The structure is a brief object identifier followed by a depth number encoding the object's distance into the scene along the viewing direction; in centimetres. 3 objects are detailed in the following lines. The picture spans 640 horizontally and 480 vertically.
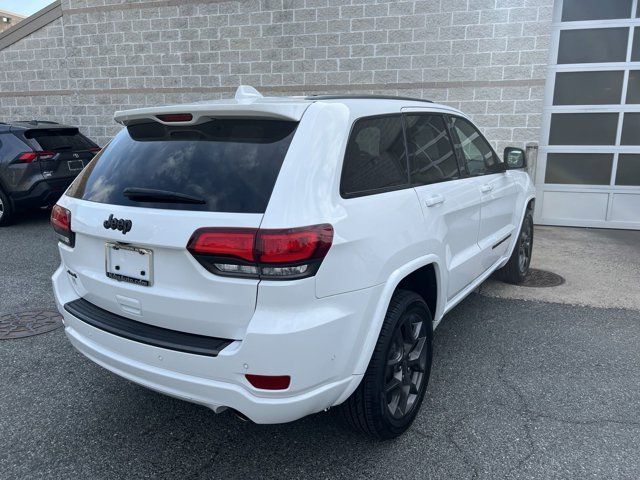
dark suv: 759
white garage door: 755
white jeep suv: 204
